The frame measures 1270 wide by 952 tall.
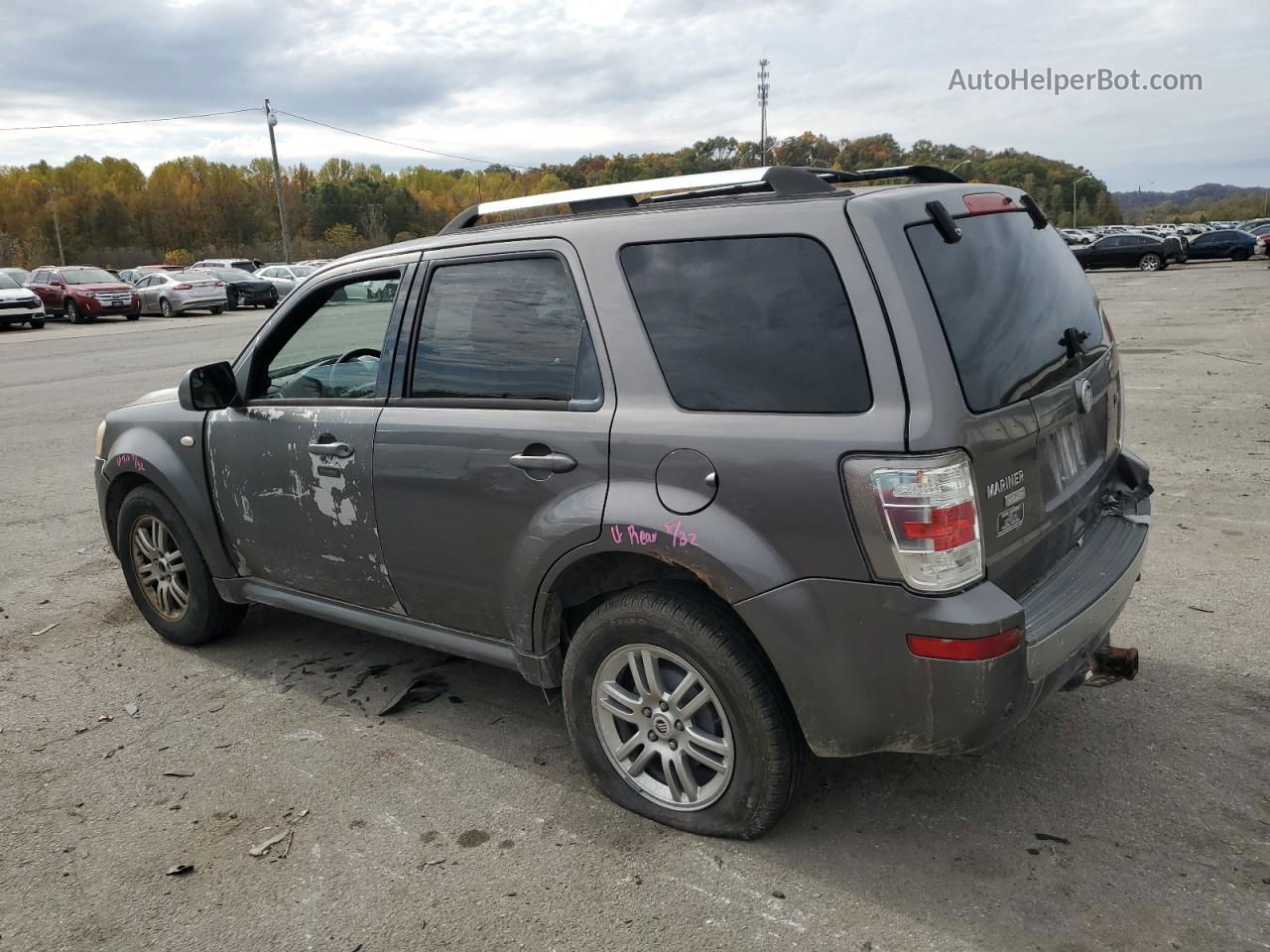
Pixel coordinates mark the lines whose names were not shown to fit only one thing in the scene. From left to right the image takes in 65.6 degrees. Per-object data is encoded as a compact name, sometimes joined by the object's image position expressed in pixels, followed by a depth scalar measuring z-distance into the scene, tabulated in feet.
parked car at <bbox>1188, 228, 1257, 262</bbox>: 128.47
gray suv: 8.26
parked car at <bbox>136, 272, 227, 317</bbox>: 106.01
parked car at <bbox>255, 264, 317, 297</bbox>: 123.88
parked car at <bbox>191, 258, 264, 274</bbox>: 151.64
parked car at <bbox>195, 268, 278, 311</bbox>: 117.70
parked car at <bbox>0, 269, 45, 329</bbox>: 91.04
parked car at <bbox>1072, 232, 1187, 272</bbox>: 119.44
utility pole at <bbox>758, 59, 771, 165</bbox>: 272.92
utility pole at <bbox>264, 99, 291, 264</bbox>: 186.51
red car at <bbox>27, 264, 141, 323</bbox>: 99.91
